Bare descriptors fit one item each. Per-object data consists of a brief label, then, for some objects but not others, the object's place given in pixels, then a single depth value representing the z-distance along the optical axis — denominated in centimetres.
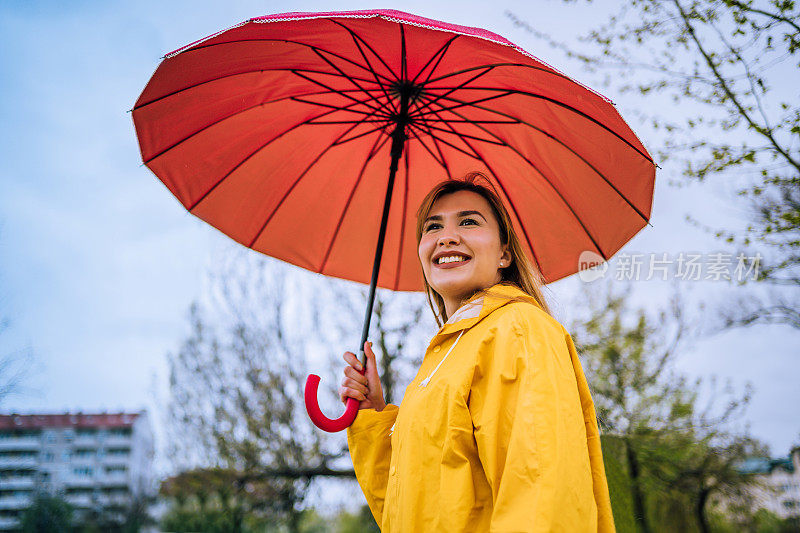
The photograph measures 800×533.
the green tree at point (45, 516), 1959
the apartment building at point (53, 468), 1759
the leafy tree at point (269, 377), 1102
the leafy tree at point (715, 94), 352
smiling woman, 122
